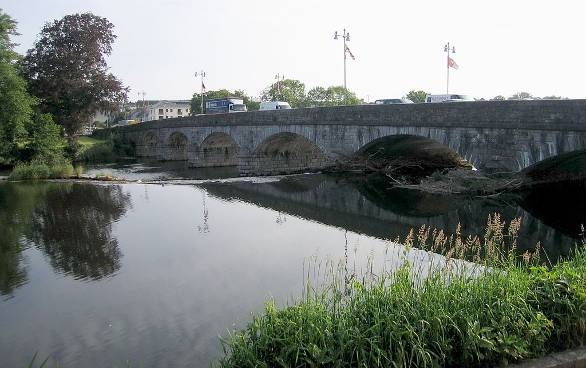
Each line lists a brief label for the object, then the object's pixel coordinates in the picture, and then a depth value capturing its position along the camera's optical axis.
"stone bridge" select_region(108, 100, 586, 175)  17.09
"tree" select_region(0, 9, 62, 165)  32.72
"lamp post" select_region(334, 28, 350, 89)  33.62
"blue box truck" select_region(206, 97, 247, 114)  50.84
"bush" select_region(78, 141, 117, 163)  44.71
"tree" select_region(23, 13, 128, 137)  43.47
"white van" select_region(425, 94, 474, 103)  29.80
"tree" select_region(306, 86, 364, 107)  92.11
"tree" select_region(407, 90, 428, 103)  82.69
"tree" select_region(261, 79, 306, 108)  93.62
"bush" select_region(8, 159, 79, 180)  28.53
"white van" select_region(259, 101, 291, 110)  41.47
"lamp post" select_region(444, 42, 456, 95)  30.86
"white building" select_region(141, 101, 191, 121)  113.27
